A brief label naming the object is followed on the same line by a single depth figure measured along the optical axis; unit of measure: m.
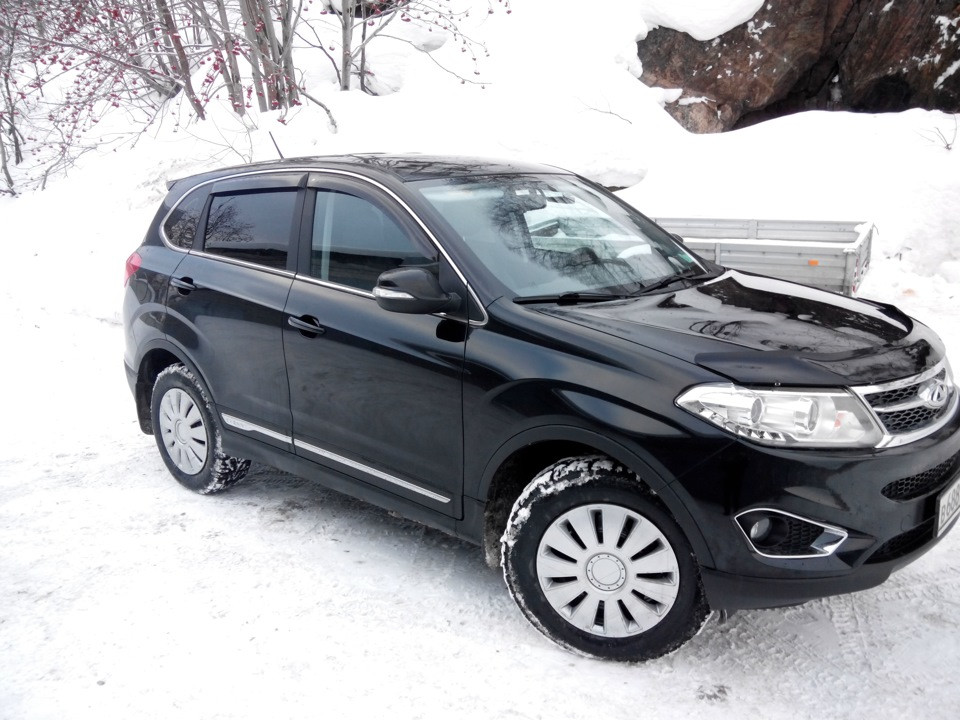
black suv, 2.67
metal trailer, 5.98
